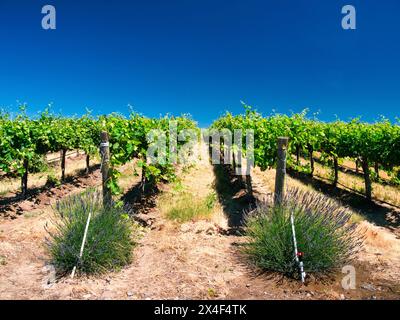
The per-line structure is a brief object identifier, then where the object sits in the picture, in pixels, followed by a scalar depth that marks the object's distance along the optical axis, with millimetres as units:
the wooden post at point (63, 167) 13533
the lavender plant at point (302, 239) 5305
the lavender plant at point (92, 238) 5367
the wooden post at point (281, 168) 7016
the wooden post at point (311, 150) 15438
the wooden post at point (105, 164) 6773
